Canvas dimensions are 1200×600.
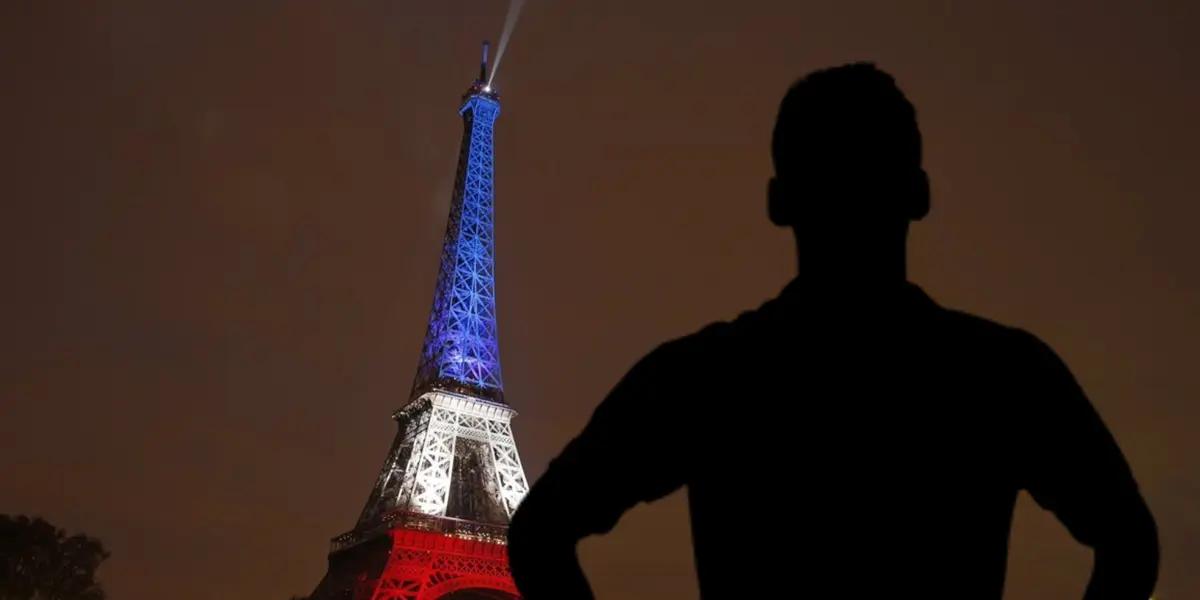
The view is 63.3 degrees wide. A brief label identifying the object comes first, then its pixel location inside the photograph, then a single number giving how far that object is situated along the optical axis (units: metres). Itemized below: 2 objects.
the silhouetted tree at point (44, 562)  54.59
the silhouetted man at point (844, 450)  2.05
